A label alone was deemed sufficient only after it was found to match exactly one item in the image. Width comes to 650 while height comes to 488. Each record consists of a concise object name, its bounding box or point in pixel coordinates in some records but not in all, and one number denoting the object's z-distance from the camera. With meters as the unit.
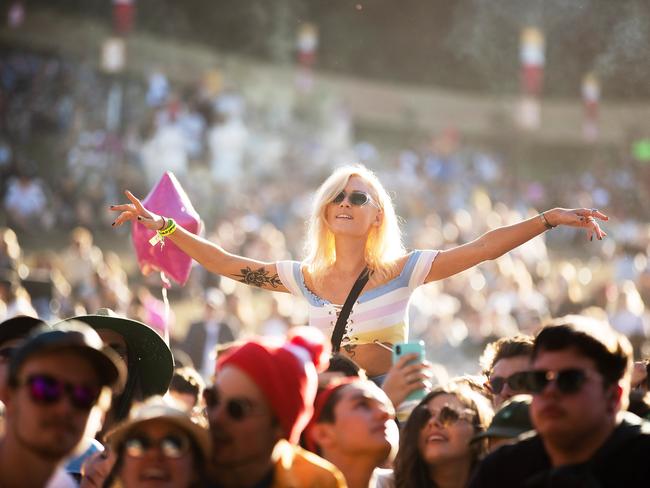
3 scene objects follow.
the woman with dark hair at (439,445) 7.81
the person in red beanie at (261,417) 6.11
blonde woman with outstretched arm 9.85
